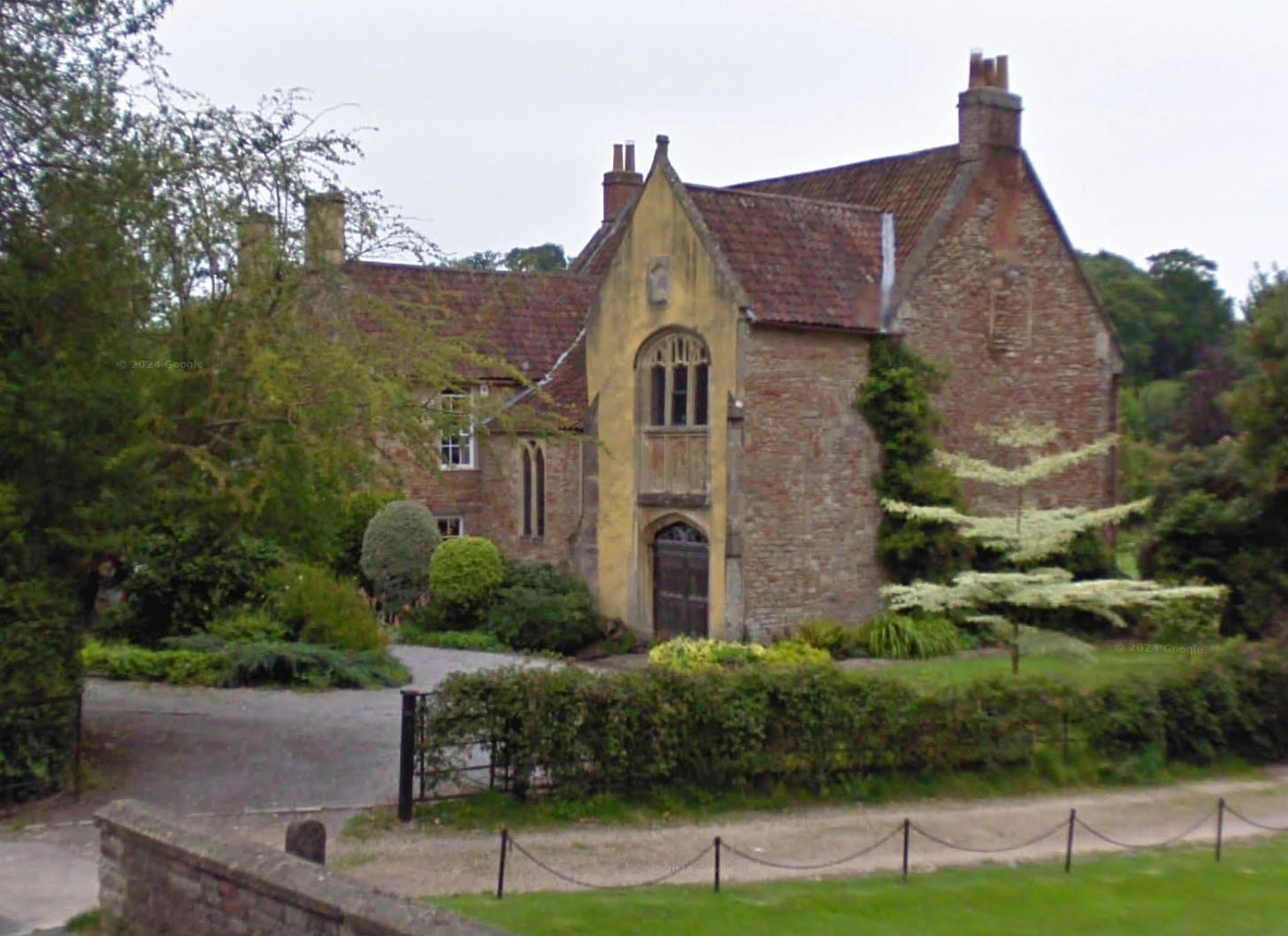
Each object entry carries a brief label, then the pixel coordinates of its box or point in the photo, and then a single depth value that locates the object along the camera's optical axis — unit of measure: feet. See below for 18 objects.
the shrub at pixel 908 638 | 89.45
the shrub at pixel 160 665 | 75.87
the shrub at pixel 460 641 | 98.43
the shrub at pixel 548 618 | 98.99
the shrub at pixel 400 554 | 109.09
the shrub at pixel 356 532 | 112.47
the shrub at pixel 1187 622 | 88.07
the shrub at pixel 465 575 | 103.60
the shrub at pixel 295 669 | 74.43
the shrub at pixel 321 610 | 82.44
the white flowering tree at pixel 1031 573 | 69.10
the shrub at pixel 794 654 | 82.89
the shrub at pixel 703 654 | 79.92
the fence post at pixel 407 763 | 50.37
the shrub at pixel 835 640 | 88.79
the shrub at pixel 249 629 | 81.92
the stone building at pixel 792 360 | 90.74
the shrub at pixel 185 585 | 85.15
